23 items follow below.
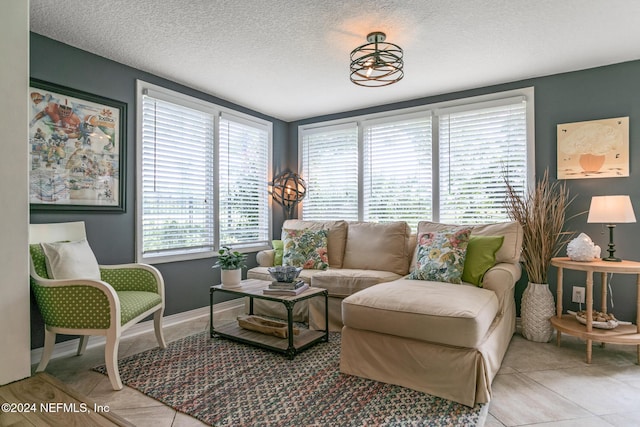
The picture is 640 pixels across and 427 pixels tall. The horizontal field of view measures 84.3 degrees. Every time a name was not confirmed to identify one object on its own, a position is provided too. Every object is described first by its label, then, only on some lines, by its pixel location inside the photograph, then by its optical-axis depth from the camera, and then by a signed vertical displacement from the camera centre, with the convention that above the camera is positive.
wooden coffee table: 2.64 -1.03
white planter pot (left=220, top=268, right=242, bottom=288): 3.00 -0.56
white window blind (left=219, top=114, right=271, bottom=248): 4.16 +0.38
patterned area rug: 1.88 -1.09
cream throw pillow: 2.36 -0.34
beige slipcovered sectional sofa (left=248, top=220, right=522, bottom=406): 2.00 -0.72
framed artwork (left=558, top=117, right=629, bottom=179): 3.09 +0.58
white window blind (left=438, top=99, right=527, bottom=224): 3.57 +0.56
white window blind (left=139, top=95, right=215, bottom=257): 3.38 +0.34
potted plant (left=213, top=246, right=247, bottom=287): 3.00 -0.47
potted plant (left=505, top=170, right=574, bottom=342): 3.02 -0.34
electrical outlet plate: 3.24 -0.75
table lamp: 2.71 +0.01
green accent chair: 2.18 -0.61
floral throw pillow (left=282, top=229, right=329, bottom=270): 3.77 -0.40
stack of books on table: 2.78 -0.61
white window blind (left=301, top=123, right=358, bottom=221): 4.63 +0.55
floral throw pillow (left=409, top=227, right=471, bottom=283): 2.77 -0.36
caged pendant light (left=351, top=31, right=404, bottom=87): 2.61 +1.21
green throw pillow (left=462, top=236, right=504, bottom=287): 2.79 -0.36
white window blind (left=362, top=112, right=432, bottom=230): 4.09 +0.52
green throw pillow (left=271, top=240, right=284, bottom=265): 4.00 -0.44
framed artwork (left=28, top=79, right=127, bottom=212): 2.63 +0.51
